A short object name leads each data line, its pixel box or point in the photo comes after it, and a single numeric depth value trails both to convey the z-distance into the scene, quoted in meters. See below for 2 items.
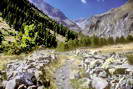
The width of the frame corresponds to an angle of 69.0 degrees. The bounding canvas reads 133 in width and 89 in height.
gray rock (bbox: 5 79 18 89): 5.40
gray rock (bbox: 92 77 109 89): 5.86
